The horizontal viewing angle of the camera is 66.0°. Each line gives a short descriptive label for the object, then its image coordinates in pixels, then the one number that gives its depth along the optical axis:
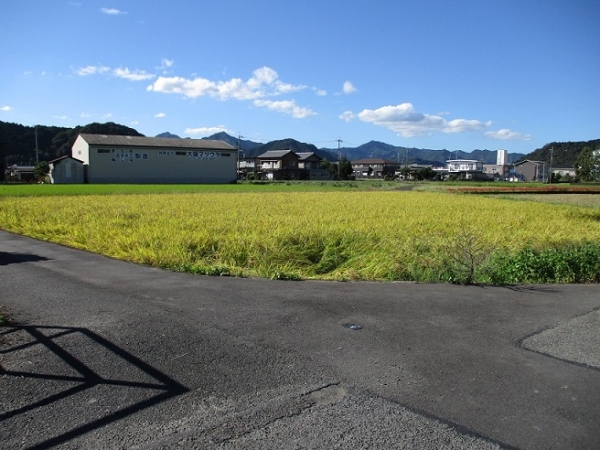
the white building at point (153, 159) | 58.72
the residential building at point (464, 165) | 146.35
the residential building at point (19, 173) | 67.44
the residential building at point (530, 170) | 123.42
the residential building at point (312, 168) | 98.94
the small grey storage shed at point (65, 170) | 56.12
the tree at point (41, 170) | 61.69
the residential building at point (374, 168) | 126.43
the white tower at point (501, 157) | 163.00
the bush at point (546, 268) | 7.80
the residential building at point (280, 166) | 95.31
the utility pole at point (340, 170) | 101.19
